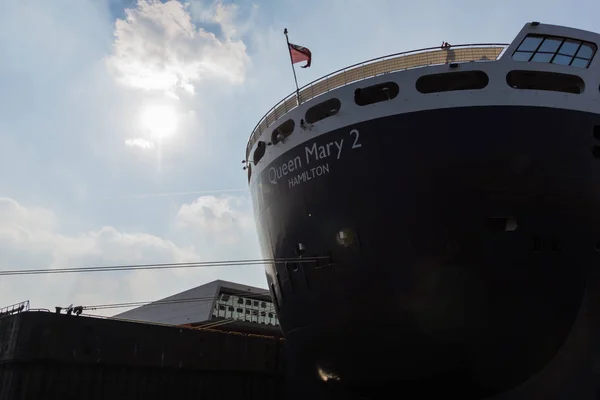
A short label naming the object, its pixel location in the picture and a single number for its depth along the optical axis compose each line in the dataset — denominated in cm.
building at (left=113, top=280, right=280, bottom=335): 3138
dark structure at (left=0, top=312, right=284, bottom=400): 1305
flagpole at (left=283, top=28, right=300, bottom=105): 1510
